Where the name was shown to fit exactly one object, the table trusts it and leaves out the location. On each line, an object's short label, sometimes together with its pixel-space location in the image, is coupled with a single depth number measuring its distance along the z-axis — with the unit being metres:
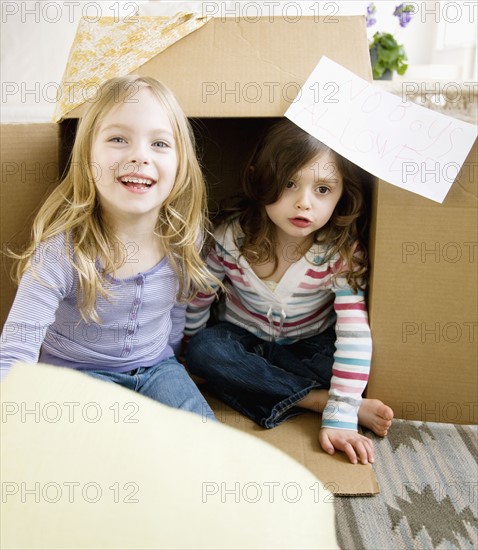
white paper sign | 0.82
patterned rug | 0.70
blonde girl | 0.81
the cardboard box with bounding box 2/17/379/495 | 0.82
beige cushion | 0.27
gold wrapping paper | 0.85
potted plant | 1.68
